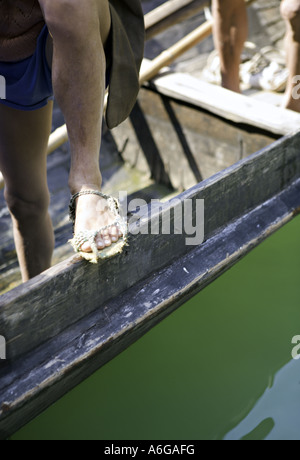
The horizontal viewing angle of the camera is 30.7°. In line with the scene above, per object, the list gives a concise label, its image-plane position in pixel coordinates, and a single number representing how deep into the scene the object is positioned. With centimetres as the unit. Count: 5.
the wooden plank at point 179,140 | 222
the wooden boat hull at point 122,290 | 121
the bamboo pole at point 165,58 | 221
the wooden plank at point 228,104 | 203
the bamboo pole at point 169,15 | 253
